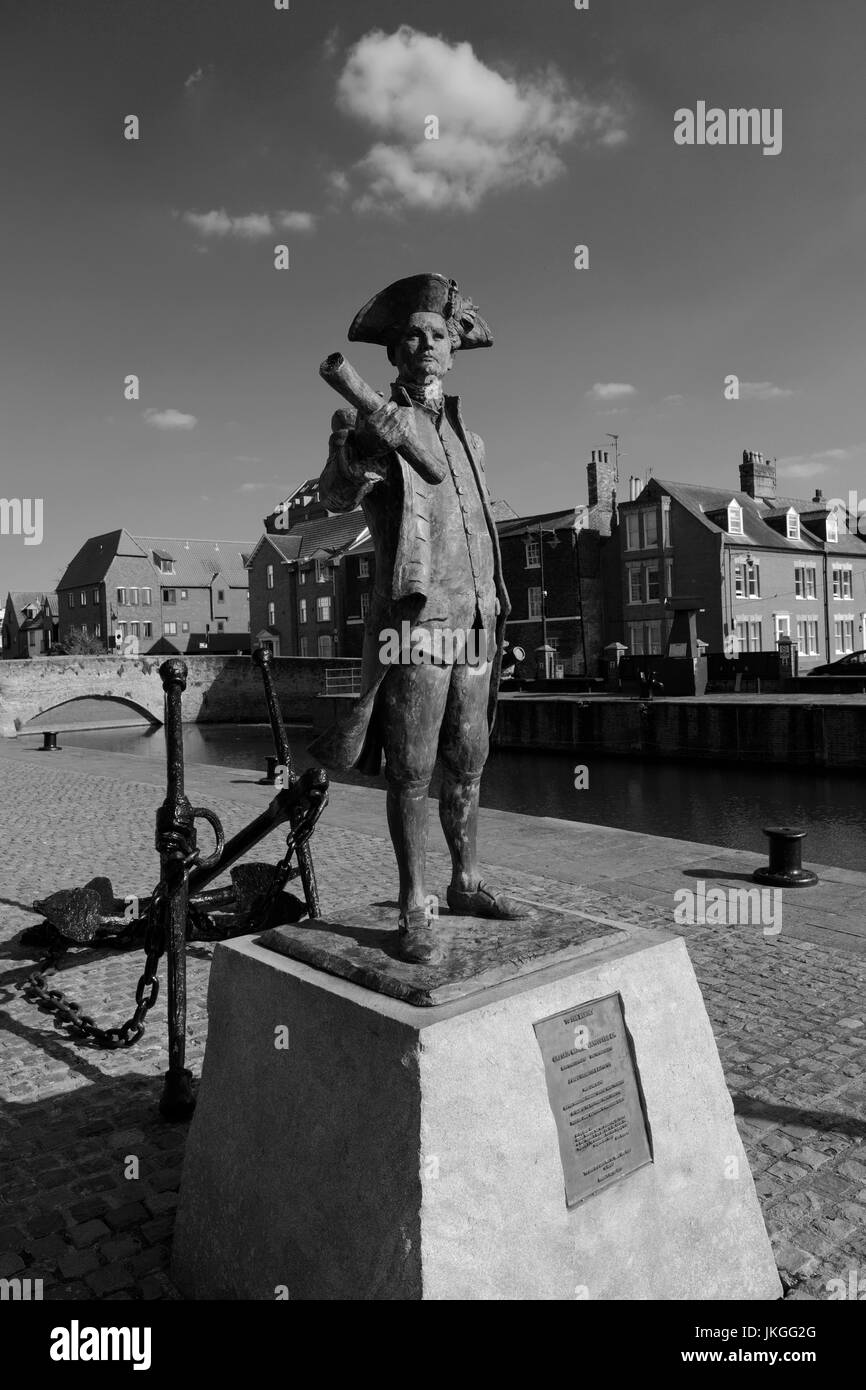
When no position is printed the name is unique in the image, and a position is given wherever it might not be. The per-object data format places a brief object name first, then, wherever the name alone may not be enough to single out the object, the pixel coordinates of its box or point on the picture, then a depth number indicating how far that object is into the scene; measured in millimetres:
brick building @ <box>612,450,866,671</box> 42281
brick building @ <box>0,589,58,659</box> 90262
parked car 35344
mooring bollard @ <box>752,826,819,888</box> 8242
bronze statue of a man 3453
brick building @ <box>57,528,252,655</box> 77938
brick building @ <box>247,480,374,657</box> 56125
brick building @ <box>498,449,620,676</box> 46688
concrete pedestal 2637
